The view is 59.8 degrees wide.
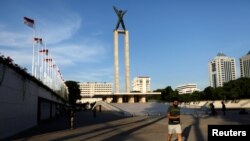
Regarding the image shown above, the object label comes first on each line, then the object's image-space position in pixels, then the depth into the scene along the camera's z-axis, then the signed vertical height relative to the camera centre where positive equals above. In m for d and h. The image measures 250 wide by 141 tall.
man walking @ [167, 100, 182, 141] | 7.64 -1.21
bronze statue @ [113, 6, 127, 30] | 60.99 +20.18
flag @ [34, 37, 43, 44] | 19.31 +4.25
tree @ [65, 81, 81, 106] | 84.99 -1.79
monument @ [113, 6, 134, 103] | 57.81 +8.10
